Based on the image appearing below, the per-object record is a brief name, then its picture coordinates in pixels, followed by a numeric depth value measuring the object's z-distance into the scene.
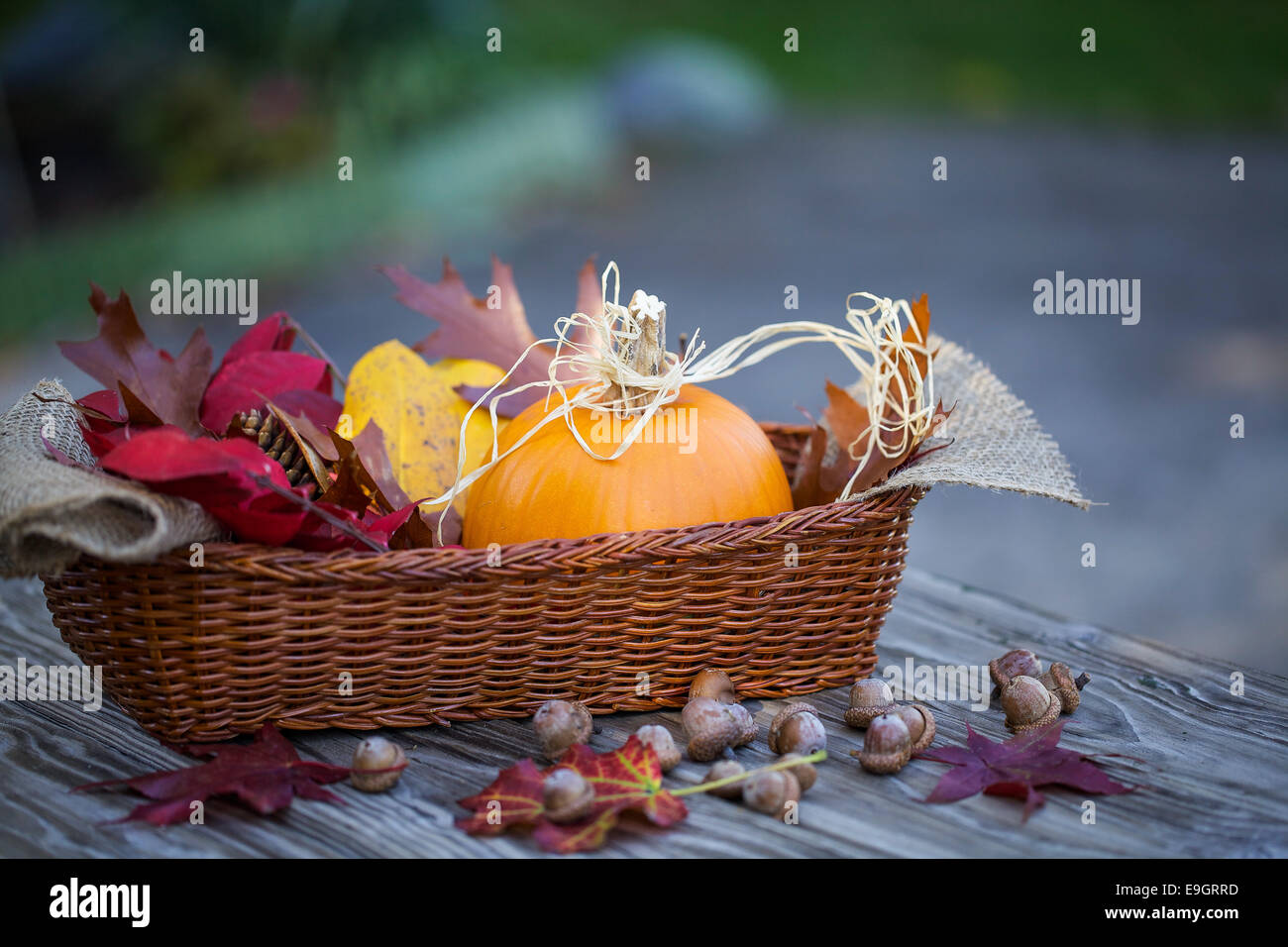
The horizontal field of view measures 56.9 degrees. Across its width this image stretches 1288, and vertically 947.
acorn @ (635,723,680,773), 1.01
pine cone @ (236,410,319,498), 1.18
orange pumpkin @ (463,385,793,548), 1.15
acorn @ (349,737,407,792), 0.98
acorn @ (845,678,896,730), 1.10
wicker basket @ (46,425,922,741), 1.01
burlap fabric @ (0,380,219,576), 0.91
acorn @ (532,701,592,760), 1.03
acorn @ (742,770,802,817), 0.96
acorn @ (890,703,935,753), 1.05
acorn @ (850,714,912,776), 1.02
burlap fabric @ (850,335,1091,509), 1.13
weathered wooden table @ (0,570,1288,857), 0.92
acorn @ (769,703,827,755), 1.04
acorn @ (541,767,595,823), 0.91
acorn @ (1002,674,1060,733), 1.10
